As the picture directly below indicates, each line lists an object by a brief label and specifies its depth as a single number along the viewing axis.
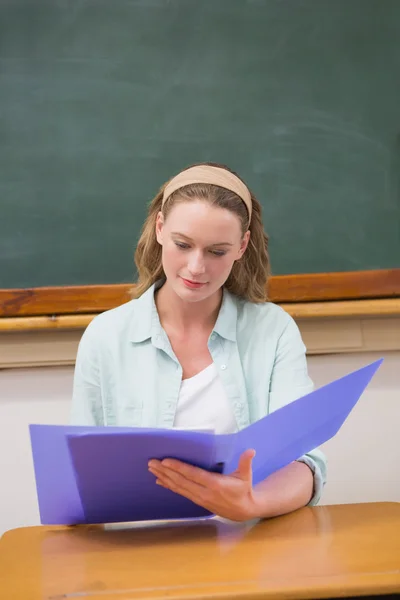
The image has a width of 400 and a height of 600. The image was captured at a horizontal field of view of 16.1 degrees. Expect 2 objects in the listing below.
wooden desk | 1.81
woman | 2.25
